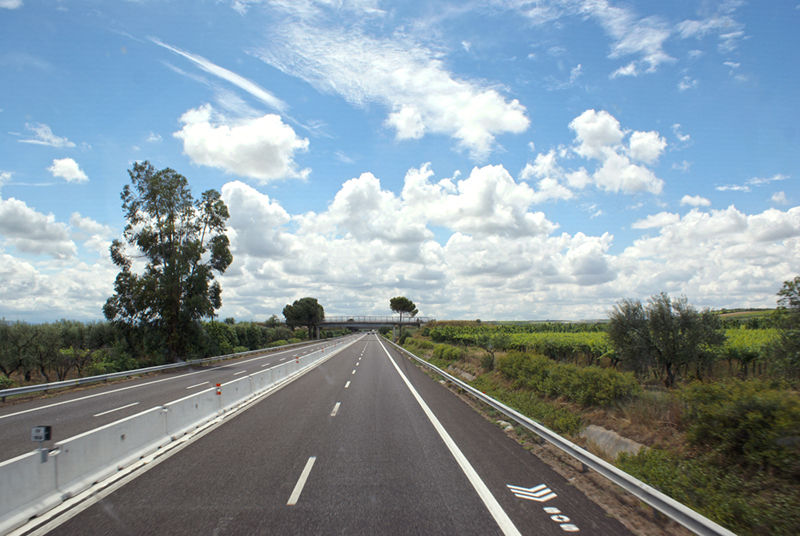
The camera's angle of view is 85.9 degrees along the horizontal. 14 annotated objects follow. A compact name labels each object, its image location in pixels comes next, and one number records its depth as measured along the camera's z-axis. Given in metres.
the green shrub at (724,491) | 4.95
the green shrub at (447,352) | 31.00
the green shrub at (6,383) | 21.20
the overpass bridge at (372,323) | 110.74
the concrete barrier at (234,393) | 13.30
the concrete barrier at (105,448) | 6.11
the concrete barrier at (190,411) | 9.59
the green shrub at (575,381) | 10.80
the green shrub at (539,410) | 10.35
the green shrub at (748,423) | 5.96
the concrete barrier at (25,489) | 5.02
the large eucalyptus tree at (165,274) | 34.91
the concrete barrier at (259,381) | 16.86
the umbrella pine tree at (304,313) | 126.00
